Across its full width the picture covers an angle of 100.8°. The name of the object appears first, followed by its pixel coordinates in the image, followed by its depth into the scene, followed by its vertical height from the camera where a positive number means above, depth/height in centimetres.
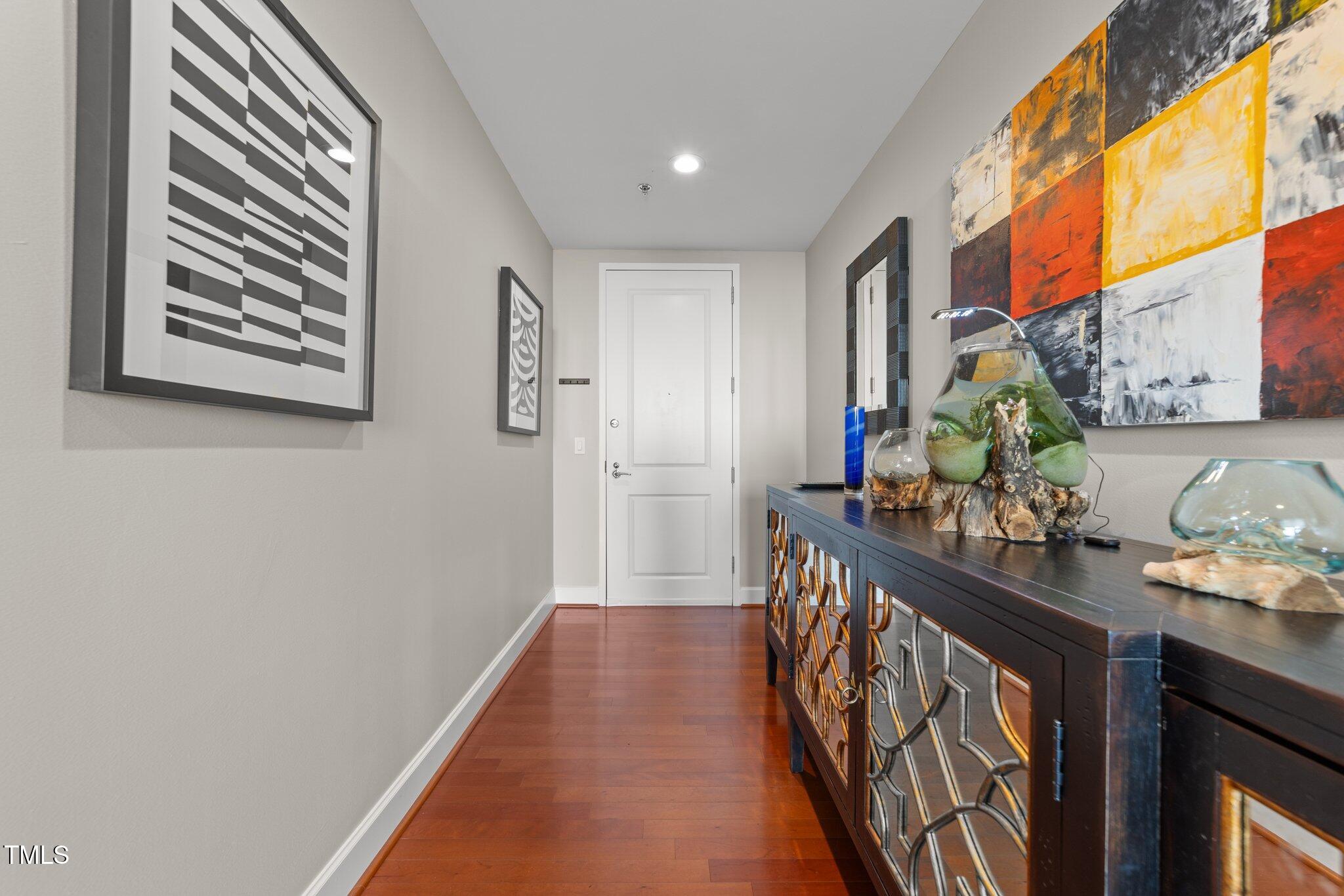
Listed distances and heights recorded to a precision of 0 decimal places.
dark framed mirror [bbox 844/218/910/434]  214 +55
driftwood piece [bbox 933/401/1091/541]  96 -7
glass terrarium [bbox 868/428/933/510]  141 -5
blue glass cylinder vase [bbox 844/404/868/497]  193 +3
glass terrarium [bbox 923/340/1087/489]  97 +7
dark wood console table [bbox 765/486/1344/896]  42 -27
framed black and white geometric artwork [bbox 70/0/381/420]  73 +39
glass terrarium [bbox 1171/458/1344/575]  61 -6
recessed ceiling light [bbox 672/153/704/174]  257 +136
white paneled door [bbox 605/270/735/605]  379 +11
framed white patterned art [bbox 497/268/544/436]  259 +48
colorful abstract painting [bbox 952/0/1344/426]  80 +44
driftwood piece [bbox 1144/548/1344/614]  57 -13
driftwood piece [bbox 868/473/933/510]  141 -9
